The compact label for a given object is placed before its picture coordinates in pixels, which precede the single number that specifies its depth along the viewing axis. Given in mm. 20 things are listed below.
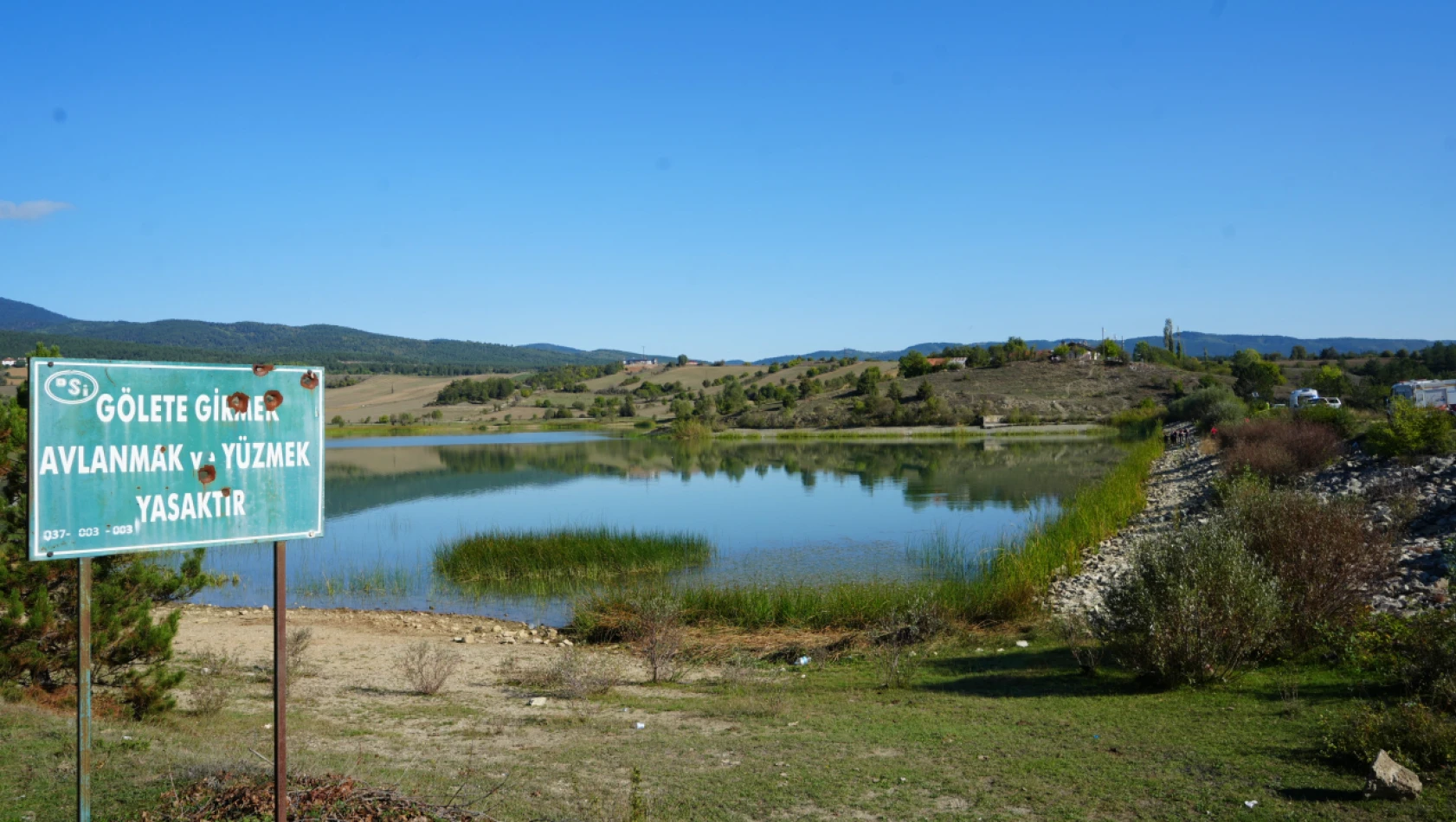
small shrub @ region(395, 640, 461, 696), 8992
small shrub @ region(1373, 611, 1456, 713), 6016
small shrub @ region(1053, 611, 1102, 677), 8695
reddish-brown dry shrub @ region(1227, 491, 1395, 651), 8477
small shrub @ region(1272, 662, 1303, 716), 6797
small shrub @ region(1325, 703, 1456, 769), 5262
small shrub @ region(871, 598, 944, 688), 9008
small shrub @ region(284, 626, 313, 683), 9852
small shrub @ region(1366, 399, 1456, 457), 19312
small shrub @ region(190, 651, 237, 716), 7586
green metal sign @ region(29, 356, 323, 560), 3602
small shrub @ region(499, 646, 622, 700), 8805
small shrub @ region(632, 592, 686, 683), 9703
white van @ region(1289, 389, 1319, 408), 39656
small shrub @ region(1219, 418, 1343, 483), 21891
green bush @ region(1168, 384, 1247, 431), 43125
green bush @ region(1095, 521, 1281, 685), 7547
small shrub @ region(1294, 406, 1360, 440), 24781
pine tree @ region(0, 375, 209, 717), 6492
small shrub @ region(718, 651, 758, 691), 9391
